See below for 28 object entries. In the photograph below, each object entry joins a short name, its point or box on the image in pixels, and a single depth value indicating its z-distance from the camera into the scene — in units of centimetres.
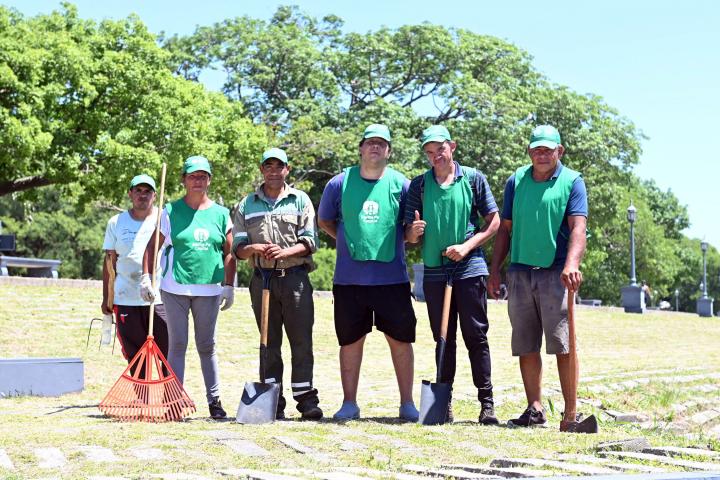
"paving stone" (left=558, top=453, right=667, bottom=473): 560
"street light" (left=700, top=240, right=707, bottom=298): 5146
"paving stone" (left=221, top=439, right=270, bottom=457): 628
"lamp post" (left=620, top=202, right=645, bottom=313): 3531
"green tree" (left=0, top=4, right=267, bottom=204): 2956
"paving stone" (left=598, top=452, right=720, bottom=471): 578
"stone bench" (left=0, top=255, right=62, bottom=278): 3322
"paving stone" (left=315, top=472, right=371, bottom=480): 532
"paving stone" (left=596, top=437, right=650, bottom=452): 641
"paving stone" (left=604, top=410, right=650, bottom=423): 957
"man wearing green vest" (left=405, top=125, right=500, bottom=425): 810
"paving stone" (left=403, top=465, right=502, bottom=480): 540
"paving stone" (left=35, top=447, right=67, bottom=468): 588
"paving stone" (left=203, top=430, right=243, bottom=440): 687
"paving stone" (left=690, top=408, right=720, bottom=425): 1078
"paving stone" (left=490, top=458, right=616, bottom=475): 552
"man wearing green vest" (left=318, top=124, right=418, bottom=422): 818
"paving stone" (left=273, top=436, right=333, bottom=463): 614
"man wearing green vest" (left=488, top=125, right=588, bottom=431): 784
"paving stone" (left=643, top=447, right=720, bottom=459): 628
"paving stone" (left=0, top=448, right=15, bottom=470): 580
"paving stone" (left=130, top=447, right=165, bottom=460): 609
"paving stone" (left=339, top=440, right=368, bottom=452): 657
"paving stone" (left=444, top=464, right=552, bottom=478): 541
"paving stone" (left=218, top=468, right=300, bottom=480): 529
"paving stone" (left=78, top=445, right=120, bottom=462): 601
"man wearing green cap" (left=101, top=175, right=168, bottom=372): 910
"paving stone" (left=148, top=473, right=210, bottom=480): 537
